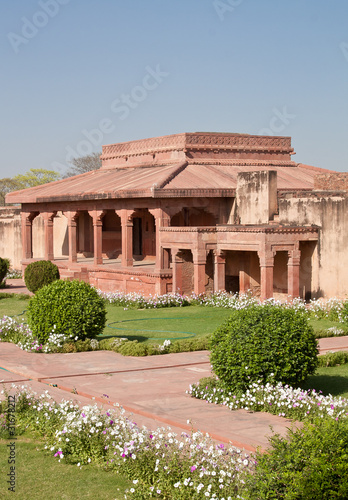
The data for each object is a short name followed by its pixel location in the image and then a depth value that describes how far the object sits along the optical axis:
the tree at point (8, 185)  74.75
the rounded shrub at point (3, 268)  26.06
